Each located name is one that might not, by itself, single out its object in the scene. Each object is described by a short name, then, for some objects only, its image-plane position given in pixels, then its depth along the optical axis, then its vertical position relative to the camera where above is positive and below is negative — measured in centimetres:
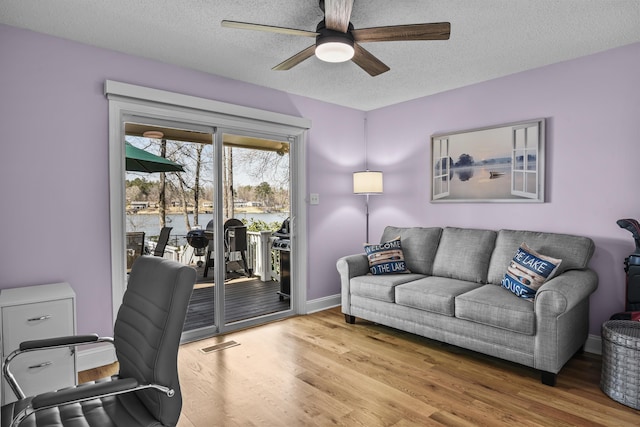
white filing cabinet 231 -79
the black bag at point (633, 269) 279 -48
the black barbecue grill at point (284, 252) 436 -54
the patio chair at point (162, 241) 344 -32
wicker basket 230 -101
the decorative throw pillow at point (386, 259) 393 -56
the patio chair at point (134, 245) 328 -33
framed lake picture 354 +42
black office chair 140 -60
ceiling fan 208 +101
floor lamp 448 +28
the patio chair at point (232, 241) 372 -36
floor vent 331 -125
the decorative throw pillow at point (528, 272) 289 -52
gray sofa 264 -73
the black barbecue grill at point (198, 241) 361 -33
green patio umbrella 327 +39
